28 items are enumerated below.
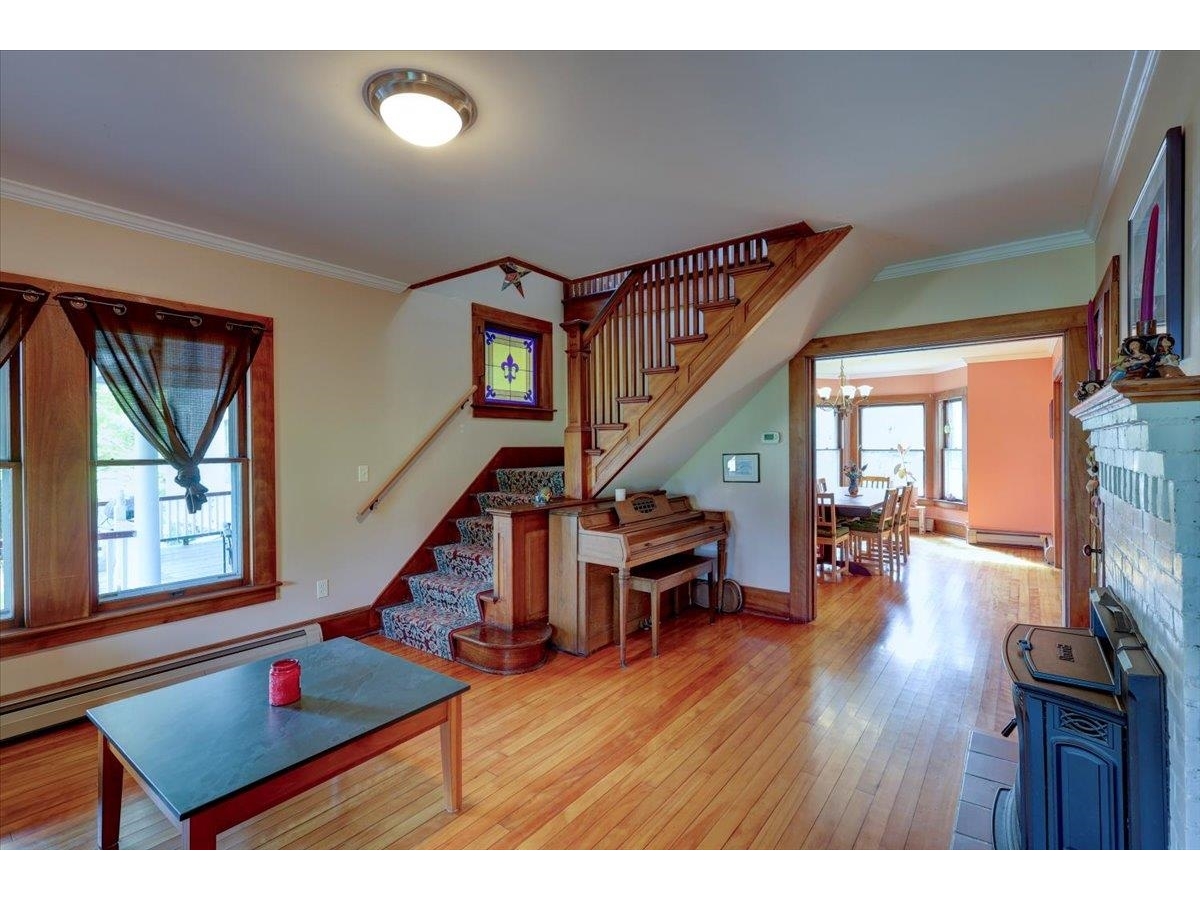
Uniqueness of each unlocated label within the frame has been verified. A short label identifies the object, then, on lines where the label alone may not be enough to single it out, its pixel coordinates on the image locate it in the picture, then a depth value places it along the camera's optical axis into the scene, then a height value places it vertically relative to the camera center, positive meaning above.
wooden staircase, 3.04 +0.77
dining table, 5.52 -0.58
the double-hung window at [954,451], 7.77 -0.03
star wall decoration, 3.85 +1.37
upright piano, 3.43 -0.71
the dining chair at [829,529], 5.34 -0.82
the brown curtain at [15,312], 2.40 +0.67
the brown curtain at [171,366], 2.69 +0.50
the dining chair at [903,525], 6.00 -0.87
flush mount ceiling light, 1.65 +1.13
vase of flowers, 6.51 -0.34
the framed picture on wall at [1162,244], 1.39 +0.61
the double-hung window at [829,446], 8.91 +0.07
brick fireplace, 1.12 -0.22
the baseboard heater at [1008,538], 6.85 -1.19
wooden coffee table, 1.41 -0.87
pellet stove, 1.33 -0.80
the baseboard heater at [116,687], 2.48 -1.19
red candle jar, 1.82 -0.80
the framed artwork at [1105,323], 2.33 +0.62
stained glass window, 4.81 +0.81
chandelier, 7.41 +0.81
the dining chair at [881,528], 5.67 -0.86
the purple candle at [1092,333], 2.92 +0.64
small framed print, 4.26 -0.13
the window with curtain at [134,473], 2.50 -0.09
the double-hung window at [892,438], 8.43 +0.19
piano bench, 3.47 -0.87
